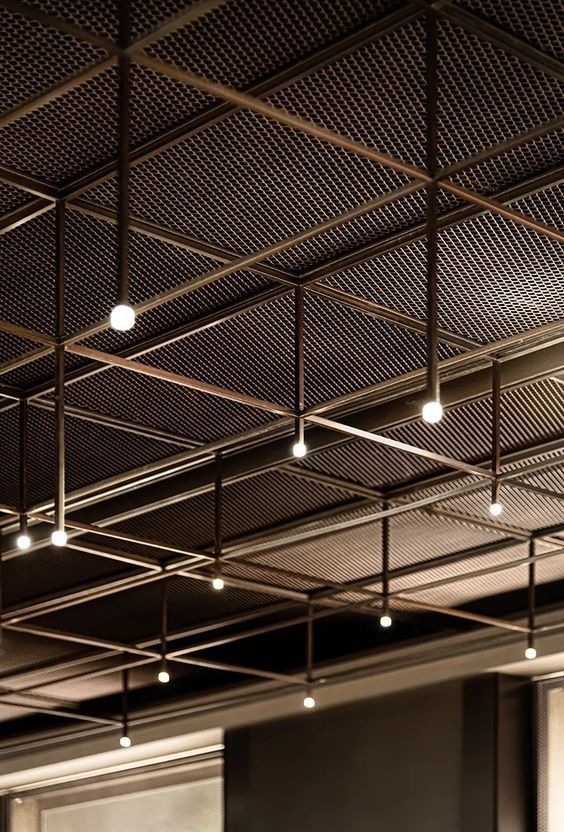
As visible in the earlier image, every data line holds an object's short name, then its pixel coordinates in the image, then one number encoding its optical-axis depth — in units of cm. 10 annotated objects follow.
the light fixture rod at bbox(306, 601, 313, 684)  1839
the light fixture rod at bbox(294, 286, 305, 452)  1148
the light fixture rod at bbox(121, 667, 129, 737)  2112
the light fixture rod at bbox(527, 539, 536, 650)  1667
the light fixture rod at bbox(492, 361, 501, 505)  1252
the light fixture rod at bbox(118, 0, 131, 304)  770
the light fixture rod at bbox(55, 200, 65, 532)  1050
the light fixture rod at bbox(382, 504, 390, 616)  1636
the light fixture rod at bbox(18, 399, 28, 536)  1327
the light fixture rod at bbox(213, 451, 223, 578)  1433
